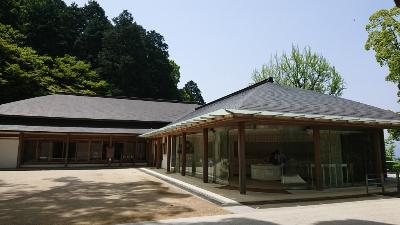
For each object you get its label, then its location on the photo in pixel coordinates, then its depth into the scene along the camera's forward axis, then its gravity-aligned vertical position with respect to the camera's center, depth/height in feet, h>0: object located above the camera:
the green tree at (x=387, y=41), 72.75 +28.75
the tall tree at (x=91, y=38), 171.63 +68.26
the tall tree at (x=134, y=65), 160.25 +46.86
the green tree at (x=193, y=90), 250.37 +48.61
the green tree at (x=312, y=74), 126.41 +32.50
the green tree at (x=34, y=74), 109.70 +31.33
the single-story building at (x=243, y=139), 36.73 +0.75
